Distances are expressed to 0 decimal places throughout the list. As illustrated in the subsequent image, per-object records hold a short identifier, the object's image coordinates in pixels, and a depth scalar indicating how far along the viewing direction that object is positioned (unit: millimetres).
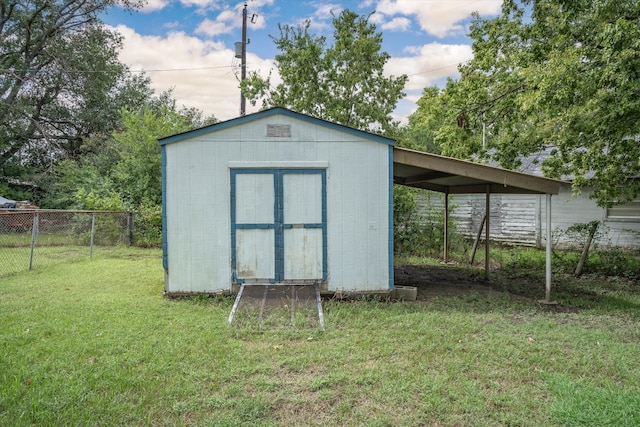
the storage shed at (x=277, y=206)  5766
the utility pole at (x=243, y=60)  14031
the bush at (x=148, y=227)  11812
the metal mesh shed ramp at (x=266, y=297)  4793
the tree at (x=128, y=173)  13080
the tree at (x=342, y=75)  12758
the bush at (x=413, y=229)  10805
